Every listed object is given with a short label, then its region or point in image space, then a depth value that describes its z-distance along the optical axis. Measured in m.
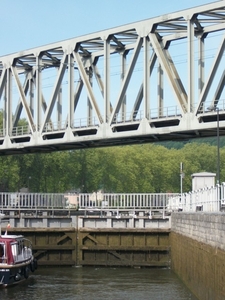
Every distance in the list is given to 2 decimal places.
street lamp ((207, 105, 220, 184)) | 47.42
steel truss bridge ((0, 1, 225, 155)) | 63.69
